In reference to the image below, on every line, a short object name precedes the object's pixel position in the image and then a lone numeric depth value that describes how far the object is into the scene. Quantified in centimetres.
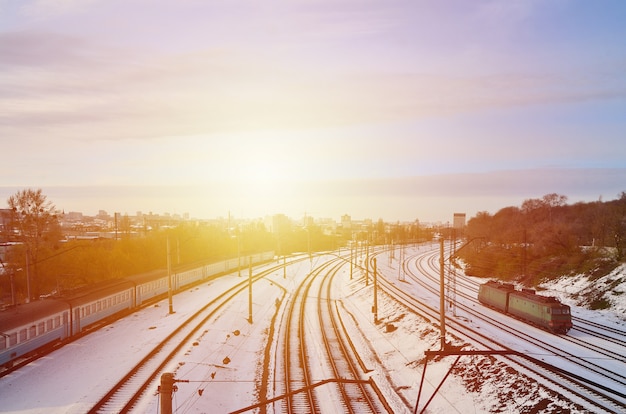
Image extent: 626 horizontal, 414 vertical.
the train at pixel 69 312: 2595
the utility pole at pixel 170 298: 4119
